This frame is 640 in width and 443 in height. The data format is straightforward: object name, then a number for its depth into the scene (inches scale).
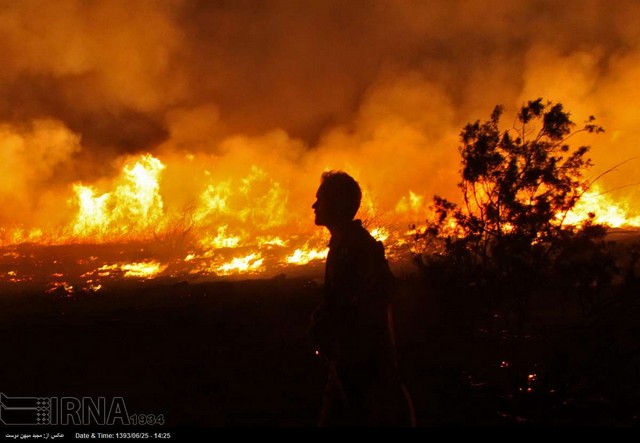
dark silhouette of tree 424.8
